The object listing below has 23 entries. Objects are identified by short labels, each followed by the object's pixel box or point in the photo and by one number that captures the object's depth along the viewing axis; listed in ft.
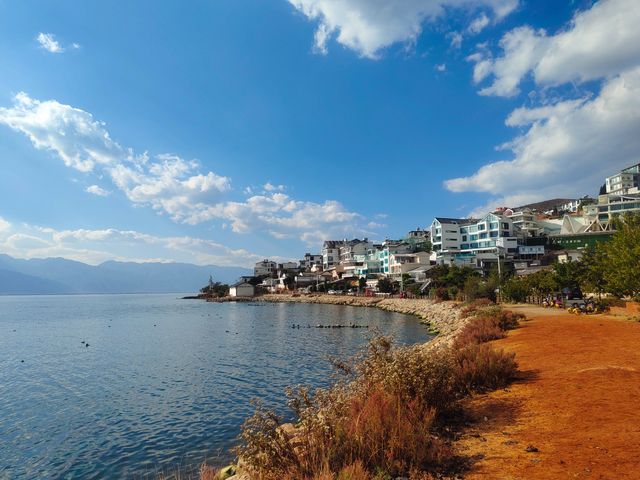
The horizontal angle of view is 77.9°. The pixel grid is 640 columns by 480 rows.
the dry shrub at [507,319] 84.64
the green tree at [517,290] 170.71
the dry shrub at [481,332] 67.72
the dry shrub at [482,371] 36.52
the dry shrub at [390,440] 20.13
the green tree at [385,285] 342.27
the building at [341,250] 521.65
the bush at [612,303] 109.68
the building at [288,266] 628.90
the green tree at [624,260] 85.61
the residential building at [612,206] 329.93
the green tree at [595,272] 118.11
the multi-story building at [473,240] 317.01
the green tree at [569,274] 137.80
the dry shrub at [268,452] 19.92
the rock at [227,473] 31.94
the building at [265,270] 631.56
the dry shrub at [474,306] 136.36
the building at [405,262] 353.92
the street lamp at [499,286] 183.19
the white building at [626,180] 428.56
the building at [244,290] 516.73
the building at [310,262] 636.07
